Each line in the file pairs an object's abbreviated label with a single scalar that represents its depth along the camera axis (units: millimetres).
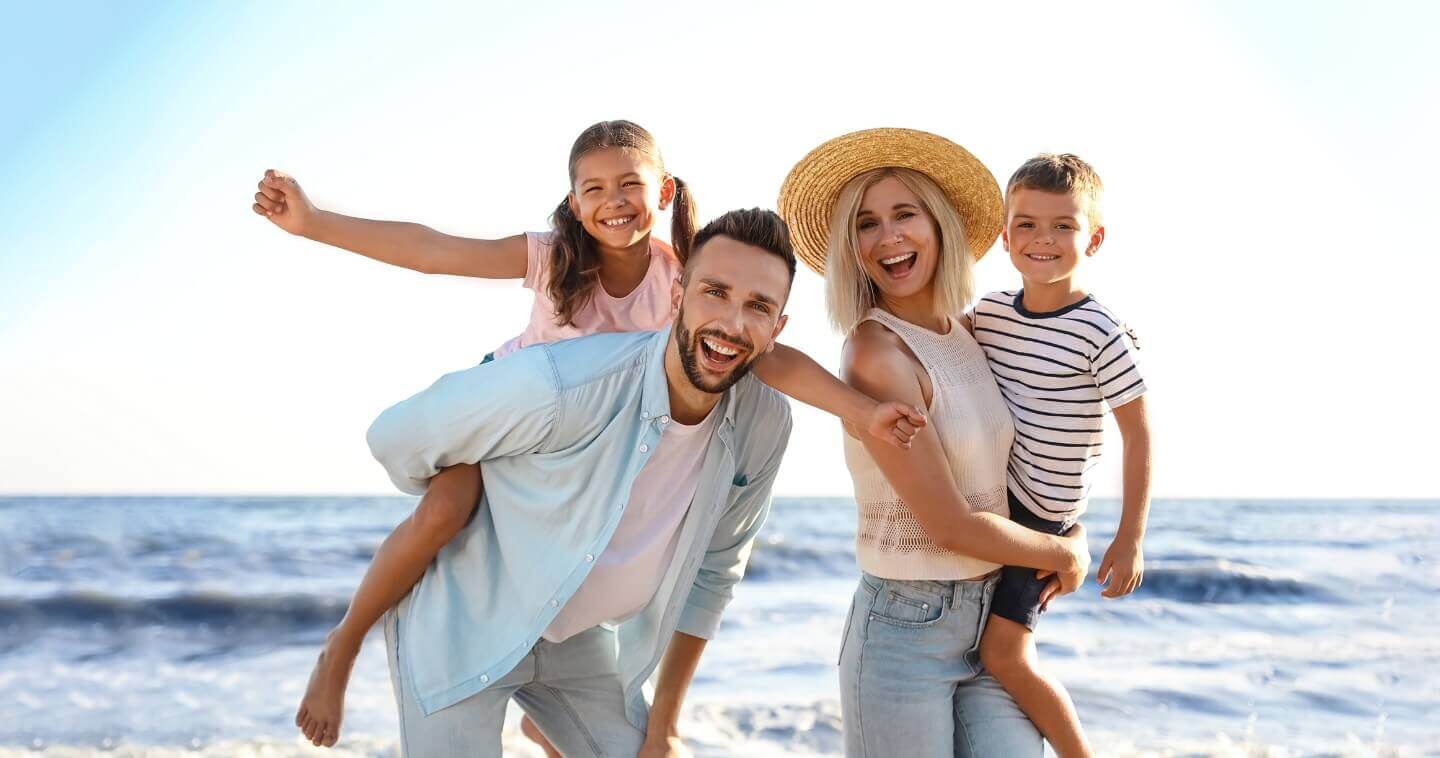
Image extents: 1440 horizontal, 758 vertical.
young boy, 3424
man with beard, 3256
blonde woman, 3293
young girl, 3906
